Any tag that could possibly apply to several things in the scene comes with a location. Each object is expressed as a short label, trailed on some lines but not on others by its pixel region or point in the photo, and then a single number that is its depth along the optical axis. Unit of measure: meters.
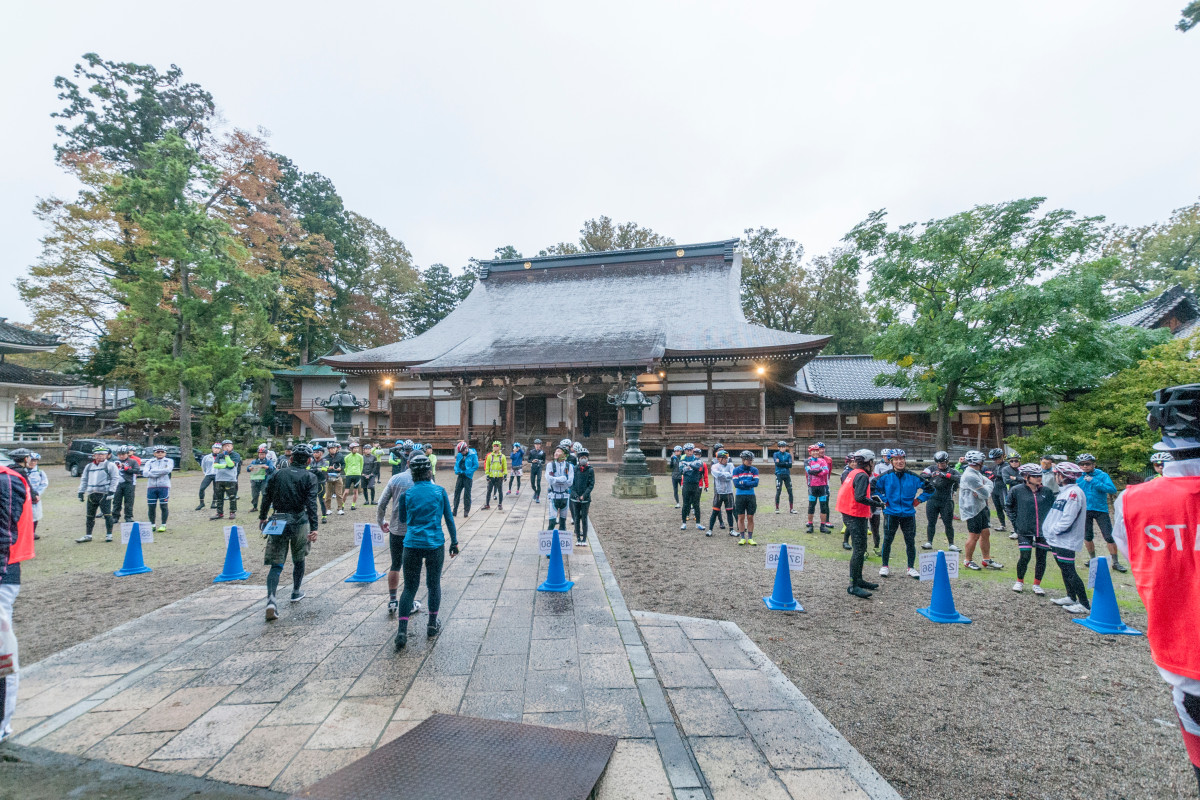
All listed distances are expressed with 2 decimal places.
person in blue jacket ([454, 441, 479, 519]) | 9.91
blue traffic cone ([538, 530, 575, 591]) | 5.86
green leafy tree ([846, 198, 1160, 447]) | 12.18
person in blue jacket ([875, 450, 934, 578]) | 6.33
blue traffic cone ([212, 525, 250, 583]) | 6.42
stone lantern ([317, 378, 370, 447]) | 12.42
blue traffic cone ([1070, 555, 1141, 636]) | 4.93
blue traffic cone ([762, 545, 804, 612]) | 5.54
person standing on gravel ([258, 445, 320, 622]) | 4.98
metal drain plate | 2.54
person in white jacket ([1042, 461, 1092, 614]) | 5.35
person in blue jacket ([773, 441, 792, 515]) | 11.04
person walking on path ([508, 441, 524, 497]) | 13.13
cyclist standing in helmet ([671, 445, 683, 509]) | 11.78
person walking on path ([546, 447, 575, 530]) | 8.06
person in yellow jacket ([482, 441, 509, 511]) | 11.31
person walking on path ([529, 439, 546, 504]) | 12.36
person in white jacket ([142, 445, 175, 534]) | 8.90
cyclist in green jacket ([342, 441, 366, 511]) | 11.35
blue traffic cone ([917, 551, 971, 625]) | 5.19
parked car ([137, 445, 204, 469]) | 19.32
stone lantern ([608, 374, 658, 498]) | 13.30
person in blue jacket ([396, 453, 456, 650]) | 4.39
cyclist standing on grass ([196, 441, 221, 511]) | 10.34
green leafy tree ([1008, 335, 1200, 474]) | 10.26
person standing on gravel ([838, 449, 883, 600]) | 5.95
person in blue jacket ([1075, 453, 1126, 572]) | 6.39
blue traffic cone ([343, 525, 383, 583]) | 6.25
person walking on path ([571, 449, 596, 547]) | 8.05
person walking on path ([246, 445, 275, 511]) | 9.95
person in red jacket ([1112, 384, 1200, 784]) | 1.94
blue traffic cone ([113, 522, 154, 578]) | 6.79
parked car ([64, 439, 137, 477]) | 18.53
